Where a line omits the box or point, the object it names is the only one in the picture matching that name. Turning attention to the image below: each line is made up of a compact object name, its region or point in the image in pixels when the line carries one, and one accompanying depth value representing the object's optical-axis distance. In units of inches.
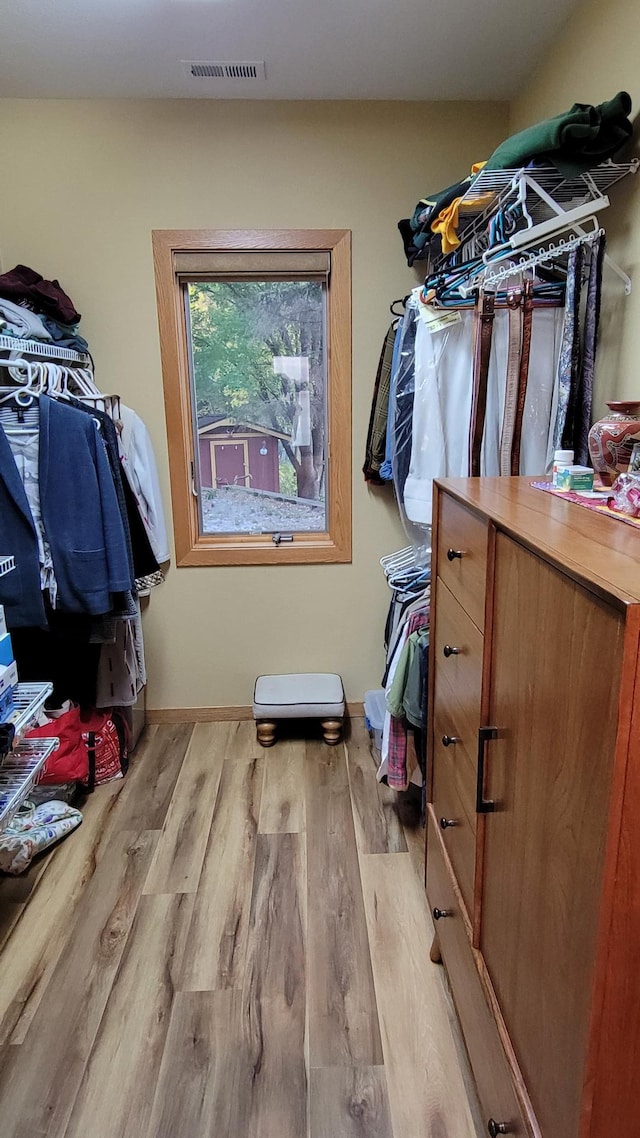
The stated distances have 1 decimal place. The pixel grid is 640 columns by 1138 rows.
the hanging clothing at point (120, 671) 101.3
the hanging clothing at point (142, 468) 102.0
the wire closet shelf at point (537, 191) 61.1
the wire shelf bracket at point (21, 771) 68.9
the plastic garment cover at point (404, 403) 89.0
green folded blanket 56.1
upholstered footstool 106.2
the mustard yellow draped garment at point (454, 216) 70.7
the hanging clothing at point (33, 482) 82.7
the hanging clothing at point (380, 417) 100.3
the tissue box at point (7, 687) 66.0
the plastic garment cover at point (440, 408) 81.6
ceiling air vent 86.2
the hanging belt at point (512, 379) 65.5
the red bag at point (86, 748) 92.8
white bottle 55.0
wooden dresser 27.0
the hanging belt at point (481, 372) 68.2
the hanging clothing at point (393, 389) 92.6
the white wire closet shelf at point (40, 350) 80.2
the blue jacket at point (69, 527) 80.9
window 101.0
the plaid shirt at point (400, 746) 78.6
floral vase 48.8
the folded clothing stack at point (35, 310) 84.3
